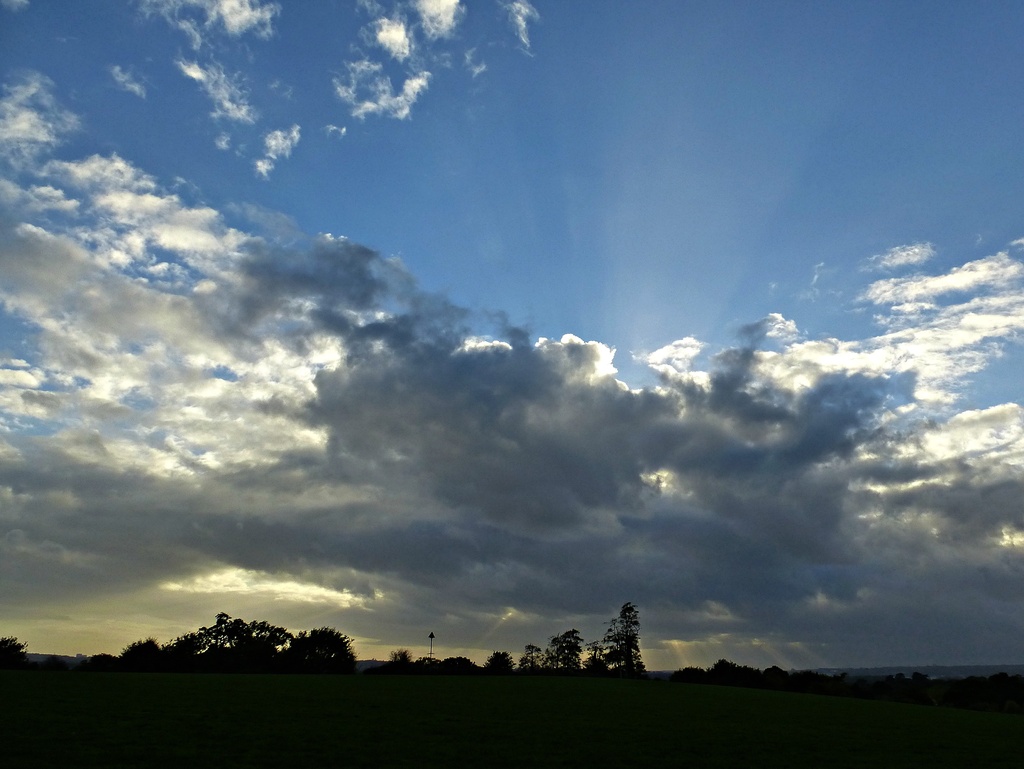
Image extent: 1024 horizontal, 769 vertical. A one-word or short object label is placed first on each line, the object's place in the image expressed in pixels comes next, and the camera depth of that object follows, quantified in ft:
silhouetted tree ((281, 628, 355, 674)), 476.95
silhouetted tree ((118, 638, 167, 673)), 388.78
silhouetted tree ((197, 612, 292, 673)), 434.30
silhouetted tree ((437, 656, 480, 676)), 432.25
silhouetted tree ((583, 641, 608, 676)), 543.88
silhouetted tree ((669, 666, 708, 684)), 469.98
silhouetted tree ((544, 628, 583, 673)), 602.44
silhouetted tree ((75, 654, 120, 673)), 375.78
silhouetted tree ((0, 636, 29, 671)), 366.63
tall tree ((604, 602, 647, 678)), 552.00
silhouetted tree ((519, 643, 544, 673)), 619.26
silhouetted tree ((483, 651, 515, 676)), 521.12
